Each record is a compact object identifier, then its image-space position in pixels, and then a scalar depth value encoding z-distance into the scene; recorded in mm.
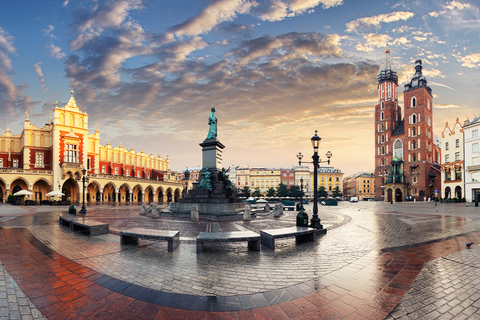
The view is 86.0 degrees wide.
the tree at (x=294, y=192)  93425
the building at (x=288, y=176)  120438
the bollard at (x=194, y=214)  15375
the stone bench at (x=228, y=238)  7290
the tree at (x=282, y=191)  93750
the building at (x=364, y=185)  124625
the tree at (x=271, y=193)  100950
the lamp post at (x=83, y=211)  19906
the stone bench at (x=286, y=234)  7953
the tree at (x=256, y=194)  99500
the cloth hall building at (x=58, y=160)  40562
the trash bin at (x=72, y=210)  16186
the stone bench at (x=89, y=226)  10192
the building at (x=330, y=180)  120438
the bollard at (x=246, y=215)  15523
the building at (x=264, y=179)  119812
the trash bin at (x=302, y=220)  10141
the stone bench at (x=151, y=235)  7575
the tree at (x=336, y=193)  104750
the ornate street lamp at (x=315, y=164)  11078
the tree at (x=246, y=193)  87250
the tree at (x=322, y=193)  96125
